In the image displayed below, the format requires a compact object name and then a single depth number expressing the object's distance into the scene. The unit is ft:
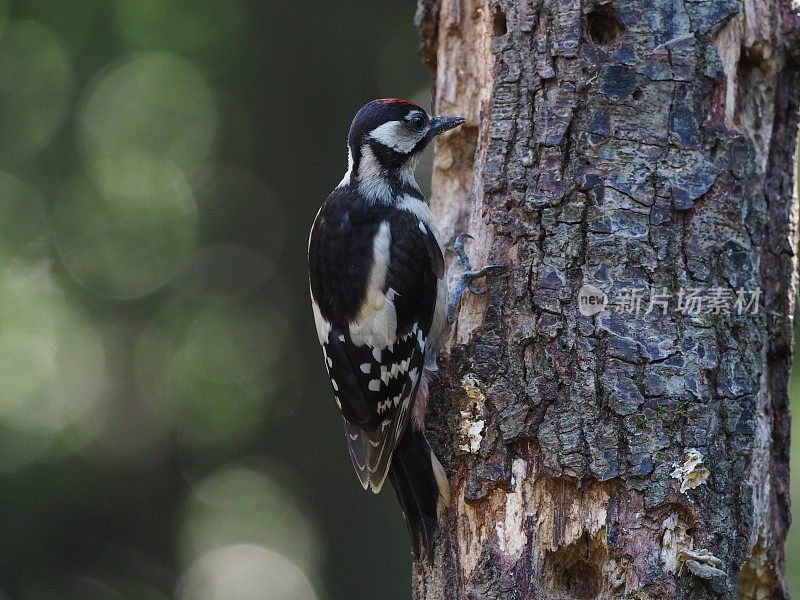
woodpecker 21.06
